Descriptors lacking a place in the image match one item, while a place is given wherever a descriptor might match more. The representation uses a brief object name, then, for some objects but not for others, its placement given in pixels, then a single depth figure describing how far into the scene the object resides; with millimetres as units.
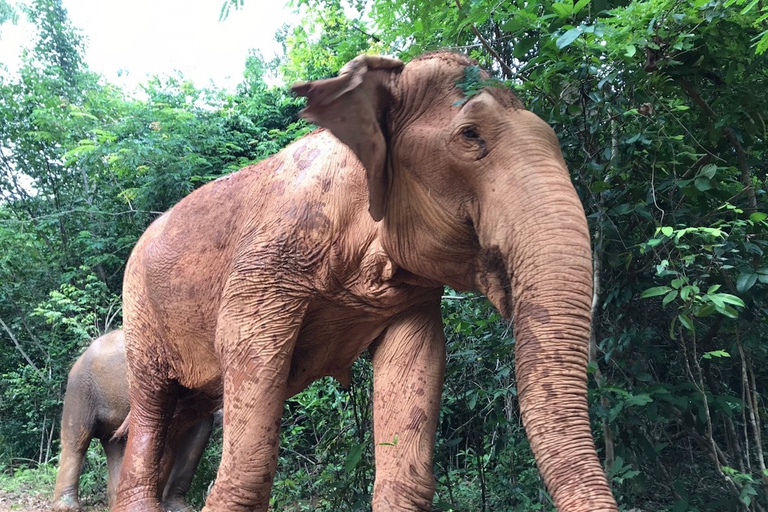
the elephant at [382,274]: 2137
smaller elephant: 6453
